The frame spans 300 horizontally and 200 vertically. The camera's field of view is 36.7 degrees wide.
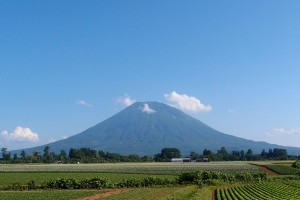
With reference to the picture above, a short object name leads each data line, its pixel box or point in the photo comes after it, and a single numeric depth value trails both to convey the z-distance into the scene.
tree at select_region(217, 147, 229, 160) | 183.04
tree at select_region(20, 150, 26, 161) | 163.62
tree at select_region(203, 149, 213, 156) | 182.91
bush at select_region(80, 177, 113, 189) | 50.06
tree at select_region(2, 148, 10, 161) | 168.00
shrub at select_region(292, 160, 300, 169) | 92.08
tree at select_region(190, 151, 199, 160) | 181.79
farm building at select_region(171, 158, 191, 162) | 171.88
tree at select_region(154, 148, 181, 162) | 179.07
